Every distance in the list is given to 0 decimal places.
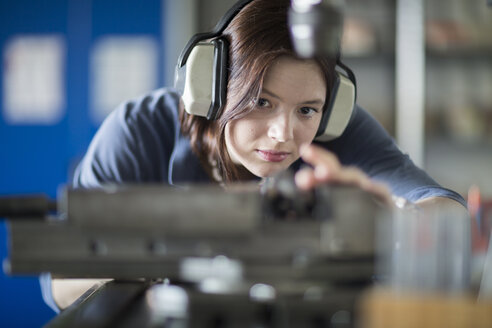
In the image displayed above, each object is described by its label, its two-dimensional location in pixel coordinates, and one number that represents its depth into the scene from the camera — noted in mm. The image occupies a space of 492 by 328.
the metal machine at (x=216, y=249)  1698
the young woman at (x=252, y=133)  1995
